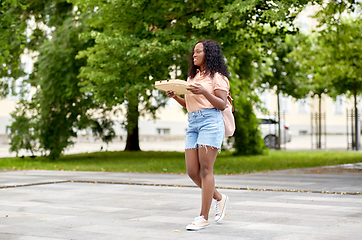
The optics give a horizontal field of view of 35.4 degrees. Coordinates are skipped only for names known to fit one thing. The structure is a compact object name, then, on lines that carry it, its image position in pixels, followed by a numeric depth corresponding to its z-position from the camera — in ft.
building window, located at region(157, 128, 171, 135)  148.66
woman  18.26
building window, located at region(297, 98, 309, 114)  175.42
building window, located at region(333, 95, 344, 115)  183.51
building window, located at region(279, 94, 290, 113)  163.94
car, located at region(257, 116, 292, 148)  91.76
